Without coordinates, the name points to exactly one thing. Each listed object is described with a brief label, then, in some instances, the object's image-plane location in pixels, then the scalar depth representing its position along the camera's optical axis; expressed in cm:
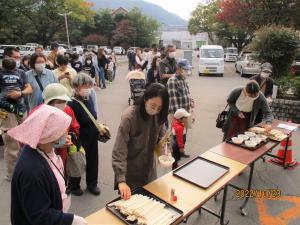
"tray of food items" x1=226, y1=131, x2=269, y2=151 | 353
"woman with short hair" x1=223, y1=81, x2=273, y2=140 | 419
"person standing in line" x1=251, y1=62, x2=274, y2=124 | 519
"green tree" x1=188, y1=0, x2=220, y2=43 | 3641
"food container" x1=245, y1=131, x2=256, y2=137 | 387
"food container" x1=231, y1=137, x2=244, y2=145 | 363
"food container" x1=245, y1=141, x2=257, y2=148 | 350
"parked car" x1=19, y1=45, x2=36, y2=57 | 2886
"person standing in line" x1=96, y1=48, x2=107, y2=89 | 1174
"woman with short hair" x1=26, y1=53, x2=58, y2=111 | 436
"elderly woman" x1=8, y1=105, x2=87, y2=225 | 149
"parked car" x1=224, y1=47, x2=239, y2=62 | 3028
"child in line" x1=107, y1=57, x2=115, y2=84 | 1408
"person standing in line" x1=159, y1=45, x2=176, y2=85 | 615
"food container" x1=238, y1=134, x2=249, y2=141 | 374
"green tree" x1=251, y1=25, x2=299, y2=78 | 899
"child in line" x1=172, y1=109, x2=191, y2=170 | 388
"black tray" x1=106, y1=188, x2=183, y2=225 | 197
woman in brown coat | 233
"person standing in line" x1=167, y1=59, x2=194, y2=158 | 468
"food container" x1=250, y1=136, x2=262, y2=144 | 364
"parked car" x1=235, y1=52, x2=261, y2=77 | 1594
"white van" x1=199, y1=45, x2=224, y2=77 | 1636
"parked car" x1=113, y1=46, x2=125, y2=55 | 4159
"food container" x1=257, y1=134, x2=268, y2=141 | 378
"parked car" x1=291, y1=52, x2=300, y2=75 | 1311
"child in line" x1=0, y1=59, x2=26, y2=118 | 415
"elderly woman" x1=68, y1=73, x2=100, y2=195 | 336
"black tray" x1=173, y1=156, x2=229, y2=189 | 257
